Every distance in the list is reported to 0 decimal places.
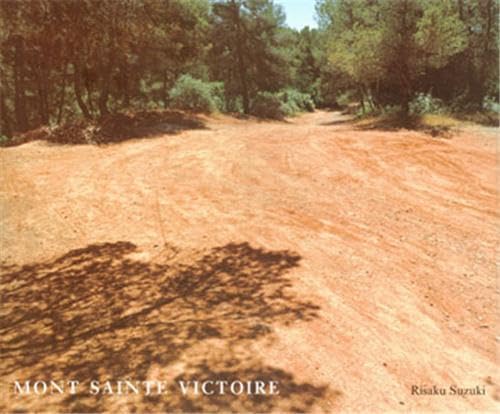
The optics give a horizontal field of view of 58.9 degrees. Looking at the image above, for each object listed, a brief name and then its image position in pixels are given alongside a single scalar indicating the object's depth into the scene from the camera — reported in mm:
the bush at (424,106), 20828
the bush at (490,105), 22780
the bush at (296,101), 39781
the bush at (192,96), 28188
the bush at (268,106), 34344
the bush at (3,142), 18466
